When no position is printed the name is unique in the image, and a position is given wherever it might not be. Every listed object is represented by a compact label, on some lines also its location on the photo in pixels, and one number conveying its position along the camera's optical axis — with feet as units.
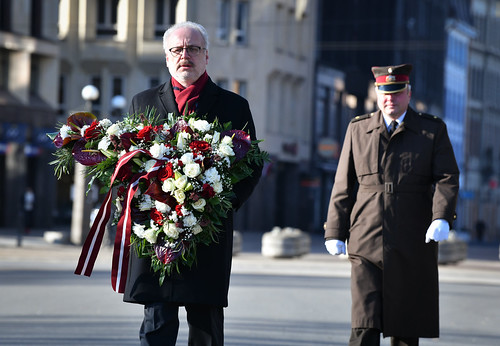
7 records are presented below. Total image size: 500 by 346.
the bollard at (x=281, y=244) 137.49
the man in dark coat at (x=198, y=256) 31.27
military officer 36.59
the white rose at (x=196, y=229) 31.11
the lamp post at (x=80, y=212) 153.64
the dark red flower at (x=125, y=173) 31.48
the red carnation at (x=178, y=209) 31.10
